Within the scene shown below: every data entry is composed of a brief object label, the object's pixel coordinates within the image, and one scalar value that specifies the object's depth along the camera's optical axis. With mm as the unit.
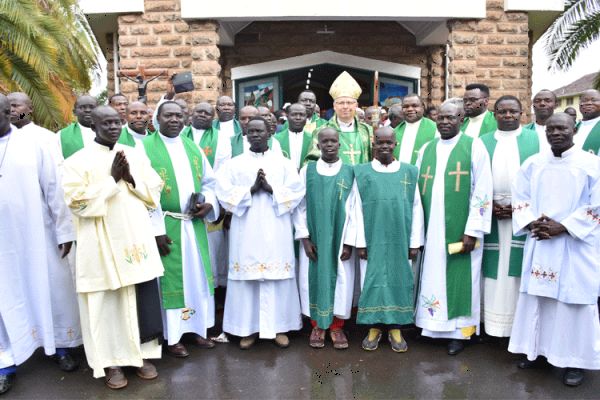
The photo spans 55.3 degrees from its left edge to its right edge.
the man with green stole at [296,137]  6094
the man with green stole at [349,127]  5527
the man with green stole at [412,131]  6113
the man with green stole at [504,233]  4895
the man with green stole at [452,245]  4891
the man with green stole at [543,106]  5512
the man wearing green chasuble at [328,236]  4941
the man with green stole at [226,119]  6773
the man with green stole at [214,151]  6085
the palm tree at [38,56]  9953
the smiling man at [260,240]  4945
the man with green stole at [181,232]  4836
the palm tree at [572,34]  13812
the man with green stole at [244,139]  5661
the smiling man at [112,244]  4043
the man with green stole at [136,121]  5480
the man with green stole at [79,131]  5434
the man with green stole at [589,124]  5281
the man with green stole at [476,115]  5668
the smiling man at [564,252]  4156
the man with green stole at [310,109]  6513
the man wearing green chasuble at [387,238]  4863
